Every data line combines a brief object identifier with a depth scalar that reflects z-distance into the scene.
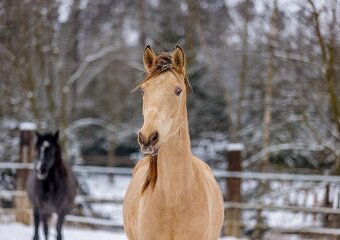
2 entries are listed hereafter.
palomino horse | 5.23
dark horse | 13.08
